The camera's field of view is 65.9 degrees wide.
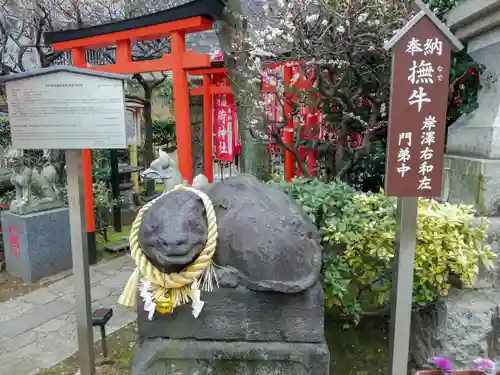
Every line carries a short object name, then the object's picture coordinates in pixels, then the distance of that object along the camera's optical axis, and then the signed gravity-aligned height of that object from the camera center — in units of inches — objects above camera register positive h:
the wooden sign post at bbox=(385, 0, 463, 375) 90.9 +6.1
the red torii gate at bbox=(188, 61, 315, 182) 233.9 +27.3
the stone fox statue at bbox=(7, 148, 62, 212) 251.4 -32.8
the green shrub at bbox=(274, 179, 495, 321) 124.3 -36.9
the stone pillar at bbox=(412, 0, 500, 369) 126.6 -20.0
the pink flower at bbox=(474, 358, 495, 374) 98.6 -59.4
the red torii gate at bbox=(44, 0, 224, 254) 198.5 +54.7
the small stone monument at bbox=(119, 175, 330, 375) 96.7 -41.7
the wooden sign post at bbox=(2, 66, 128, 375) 114.0 +7.3
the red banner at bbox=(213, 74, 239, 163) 322.0 +3.1
